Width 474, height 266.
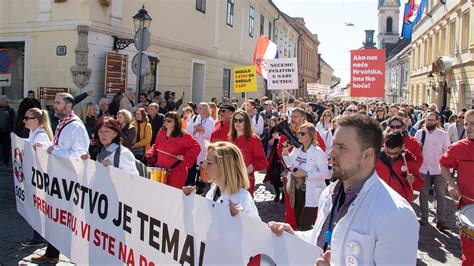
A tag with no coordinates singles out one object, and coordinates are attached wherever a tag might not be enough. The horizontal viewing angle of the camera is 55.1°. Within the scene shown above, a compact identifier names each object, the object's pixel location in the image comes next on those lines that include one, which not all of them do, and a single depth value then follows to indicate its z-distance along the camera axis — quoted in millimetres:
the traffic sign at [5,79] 10625
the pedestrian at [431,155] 7574
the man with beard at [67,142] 5000
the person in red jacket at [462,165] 4750
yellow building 22922
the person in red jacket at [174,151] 6441
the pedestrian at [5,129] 11055
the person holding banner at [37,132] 5516
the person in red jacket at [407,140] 6137
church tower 95562
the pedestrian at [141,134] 8164
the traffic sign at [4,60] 10742
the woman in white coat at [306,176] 5652
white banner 2809
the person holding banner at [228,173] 3471
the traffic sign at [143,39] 10672
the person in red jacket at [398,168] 5262
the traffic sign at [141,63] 10656
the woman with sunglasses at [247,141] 6227
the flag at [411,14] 30609
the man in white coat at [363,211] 1918
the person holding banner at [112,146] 4598
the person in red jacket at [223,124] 7641
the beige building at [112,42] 12711
